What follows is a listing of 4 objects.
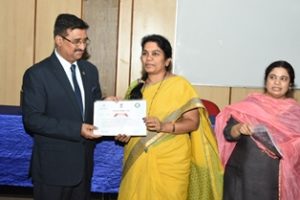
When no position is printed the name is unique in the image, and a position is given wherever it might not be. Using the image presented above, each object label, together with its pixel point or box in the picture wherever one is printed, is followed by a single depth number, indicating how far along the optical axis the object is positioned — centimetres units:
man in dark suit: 204
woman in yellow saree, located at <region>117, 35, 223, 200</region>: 220
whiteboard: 427
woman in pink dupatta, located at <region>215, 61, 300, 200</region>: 220
